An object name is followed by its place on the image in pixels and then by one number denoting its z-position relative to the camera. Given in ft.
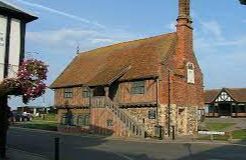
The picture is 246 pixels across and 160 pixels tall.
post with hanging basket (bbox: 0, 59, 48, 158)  31.68
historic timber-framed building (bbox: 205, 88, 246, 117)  145.29
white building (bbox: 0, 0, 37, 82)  34.31
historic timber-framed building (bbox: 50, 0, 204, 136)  72.53
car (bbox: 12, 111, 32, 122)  127.92
